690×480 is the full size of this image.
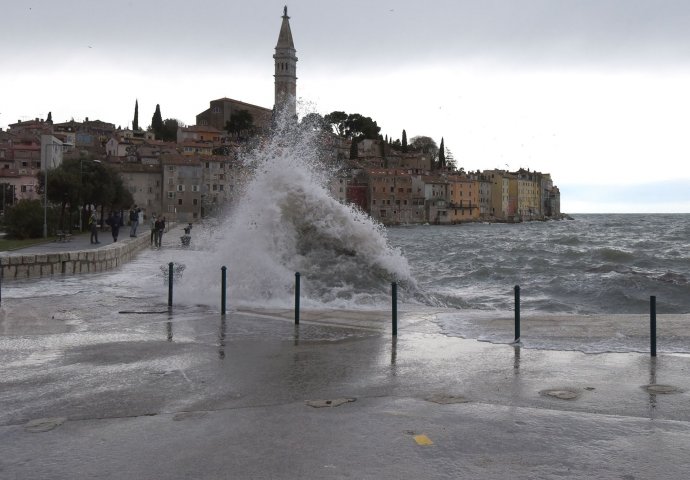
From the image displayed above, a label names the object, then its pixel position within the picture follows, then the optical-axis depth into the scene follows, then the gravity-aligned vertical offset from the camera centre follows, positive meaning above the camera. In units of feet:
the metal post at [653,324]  27.25 -3.92
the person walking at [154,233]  123.75 -1.76
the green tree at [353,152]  493.36 +55.74
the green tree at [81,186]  148.25 +9.37
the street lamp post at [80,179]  157.31 +10.55
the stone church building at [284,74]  463.42 +107.45
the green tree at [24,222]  122.62 +0.03
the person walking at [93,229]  98.20 -0.90
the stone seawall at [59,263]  60.59 -3.98
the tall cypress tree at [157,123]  490.08 +75.96
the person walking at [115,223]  108.47 +0.05
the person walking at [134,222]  127.65 +0.30
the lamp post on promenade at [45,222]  115.24 +0.08
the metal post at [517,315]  30.92 -4.08
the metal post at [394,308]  32.65 -4.03
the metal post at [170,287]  42.28 -4.04
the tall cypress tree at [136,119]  519.19 +84.28
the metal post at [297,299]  36.24 -4.06
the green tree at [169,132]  493.36 +69.48
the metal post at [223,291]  39.11 -3.93
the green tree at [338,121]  526.16 +84.16
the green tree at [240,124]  468.34 +72.55
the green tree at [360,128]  529.45 +79.53
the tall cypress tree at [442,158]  570.05 +61.01
